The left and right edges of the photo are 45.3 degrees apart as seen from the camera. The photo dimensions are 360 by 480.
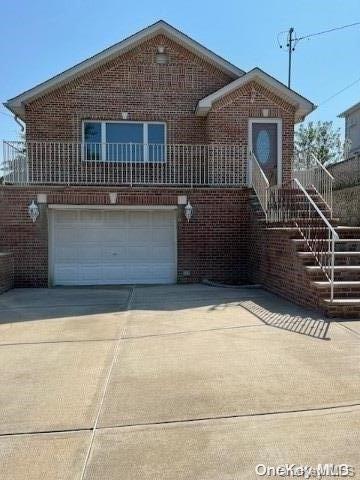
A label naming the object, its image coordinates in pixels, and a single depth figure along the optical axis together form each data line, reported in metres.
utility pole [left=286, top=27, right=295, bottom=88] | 23.64
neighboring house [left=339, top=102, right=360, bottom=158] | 24.72
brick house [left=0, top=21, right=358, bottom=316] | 11.62
